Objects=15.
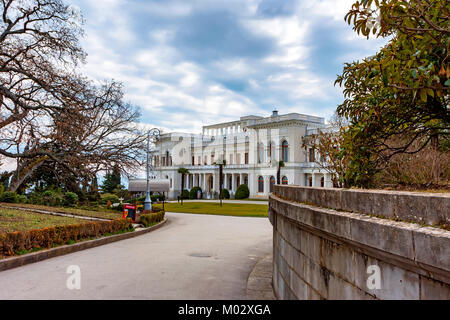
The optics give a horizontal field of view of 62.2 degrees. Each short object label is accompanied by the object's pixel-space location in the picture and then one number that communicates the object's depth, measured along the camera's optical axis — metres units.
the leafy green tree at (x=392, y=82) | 4.75
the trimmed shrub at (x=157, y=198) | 53.34
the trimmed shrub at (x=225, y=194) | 63.12
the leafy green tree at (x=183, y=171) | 68.00
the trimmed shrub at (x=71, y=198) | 30.45
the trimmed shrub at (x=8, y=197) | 28.62
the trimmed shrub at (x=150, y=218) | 20.66
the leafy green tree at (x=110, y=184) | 70.38
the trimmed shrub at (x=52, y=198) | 29.59
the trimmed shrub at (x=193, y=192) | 66.88
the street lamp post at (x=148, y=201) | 26.67
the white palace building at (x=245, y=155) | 59.72
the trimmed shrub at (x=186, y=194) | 68.75
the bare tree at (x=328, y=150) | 17.50
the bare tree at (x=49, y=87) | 16.75
